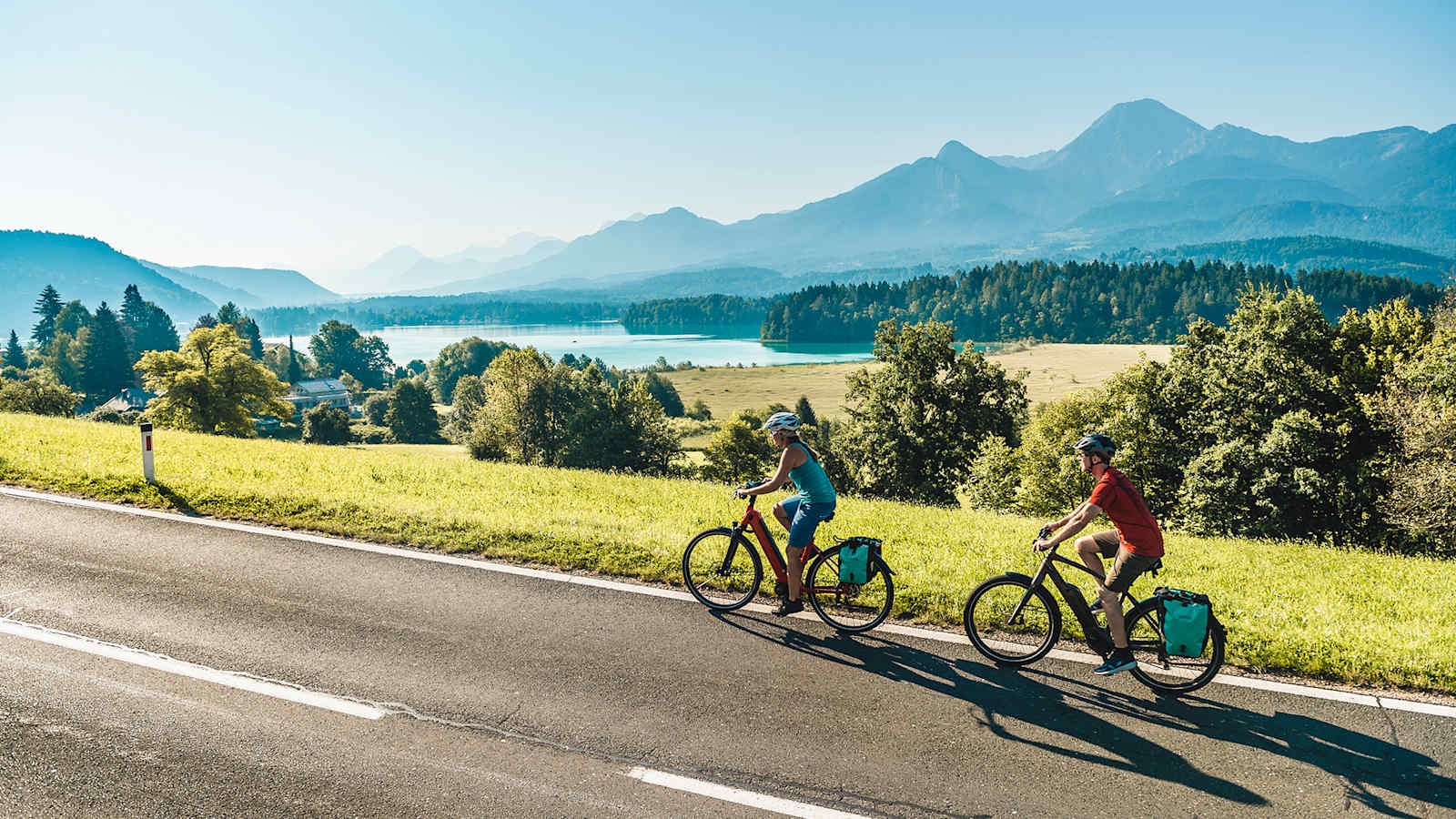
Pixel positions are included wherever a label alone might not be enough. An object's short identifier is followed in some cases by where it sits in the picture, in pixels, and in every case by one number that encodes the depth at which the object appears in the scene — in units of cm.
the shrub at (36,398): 5312
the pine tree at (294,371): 14484
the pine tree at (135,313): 14800
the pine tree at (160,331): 14925
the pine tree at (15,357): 14150
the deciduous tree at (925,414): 3728
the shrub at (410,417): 9506
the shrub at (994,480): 3212
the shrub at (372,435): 9481
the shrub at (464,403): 8612
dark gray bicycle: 666
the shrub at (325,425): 7906
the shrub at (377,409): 10684
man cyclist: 662
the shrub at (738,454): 5356
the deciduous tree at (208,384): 4634
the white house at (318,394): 13138
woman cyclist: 781
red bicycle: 795
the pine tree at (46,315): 14588
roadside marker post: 1284
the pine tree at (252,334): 15650
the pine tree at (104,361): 11069
